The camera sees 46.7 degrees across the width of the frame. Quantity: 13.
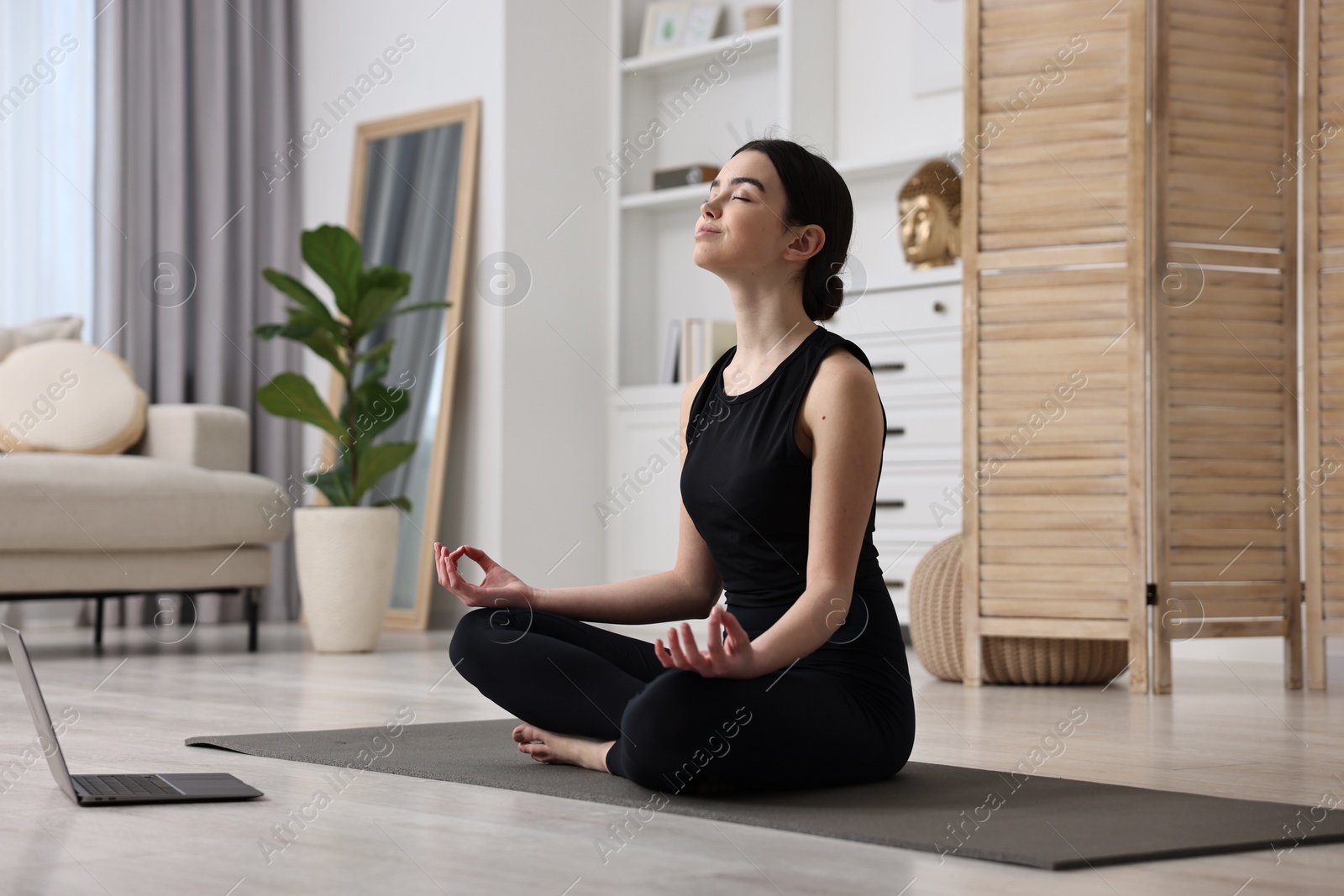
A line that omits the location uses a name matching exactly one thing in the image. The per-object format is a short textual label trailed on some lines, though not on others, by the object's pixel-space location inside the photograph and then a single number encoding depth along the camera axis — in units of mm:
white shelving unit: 4445
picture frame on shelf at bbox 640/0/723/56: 5438
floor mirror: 5336
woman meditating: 1744
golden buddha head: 4605
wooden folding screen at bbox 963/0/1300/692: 3422
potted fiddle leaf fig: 4355
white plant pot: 4340
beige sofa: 3875
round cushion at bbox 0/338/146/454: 4516
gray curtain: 5488
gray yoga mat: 1528
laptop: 1730
